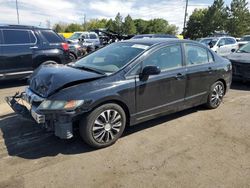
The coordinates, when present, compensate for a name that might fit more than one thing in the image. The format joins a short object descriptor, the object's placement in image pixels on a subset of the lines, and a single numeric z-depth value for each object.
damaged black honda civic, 2.58
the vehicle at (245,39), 15.92
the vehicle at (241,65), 5.78
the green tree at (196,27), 38.79
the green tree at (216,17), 36.43
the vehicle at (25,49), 5.48
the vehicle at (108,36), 14.37
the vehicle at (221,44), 11.19
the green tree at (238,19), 34.78
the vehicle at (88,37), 15.90
